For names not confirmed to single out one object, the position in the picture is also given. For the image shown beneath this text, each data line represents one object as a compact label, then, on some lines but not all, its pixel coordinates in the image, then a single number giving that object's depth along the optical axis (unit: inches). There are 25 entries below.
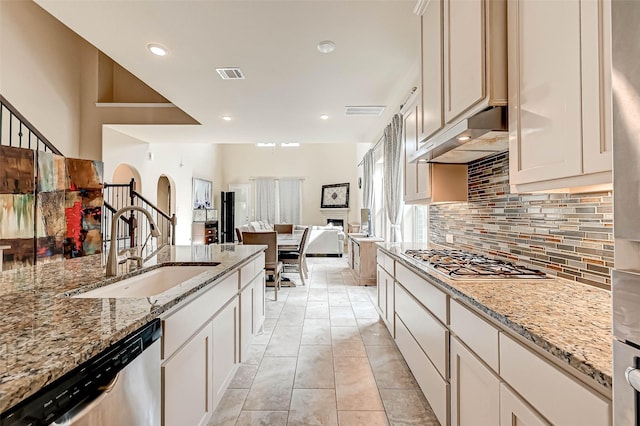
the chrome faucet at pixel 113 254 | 58.4
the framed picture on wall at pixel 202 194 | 331.9
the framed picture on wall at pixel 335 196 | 403.9
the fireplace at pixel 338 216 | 403.2
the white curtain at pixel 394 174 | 150.8
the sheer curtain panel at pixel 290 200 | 418.3
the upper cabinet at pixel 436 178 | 96.3
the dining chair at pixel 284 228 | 310.2
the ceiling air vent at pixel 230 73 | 117.1
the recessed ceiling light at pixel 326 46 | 98.7
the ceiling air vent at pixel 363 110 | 159.2
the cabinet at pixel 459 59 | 54.1
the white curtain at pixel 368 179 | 246.8
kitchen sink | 56.4
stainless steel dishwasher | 24.2
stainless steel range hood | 55.6
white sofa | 316.5
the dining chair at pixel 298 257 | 193.8
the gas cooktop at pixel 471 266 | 59.0
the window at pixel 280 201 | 418.0
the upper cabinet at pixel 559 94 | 34.9
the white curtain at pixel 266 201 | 418.6
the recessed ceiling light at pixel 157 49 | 100.3
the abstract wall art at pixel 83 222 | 130.0
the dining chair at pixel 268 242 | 161.3
